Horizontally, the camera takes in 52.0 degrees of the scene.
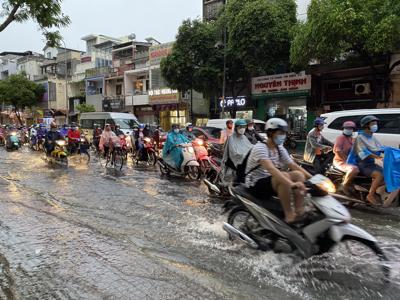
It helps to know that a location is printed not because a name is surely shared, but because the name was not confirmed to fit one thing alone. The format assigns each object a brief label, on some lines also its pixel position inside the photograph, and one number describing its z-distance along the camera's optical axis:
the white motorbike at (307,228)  4.11
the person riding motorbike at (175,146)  11.62
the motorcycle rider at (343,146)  7.98
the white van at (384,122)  9.68
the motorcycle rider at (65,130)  19.58
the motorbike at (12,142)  22.61
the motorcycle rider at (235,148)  7.70
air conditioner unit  20.69
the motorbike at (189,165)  11.22
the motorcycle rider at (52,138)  15.41
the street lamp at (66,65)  45.28
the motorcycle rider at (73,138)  17.67
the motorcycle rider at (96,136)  20.27
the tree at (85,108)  41.59
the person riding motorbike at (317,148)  9.05
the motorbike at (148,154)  15.39
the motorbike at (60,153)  15.06
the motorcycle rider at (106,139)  14.82
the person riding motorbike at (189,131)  14.13
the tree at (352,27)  15.47
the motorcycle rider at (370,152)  7.17
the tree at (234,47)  21.48
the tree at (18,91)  48.06
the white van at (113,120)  21.78
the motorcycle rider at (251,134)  9.60
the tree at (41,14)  9.30
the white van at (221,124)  15.97
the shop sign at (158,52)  33.53
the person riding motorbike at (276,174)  4.34
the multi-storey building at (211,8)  29.14
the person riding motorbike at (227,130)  11.06
